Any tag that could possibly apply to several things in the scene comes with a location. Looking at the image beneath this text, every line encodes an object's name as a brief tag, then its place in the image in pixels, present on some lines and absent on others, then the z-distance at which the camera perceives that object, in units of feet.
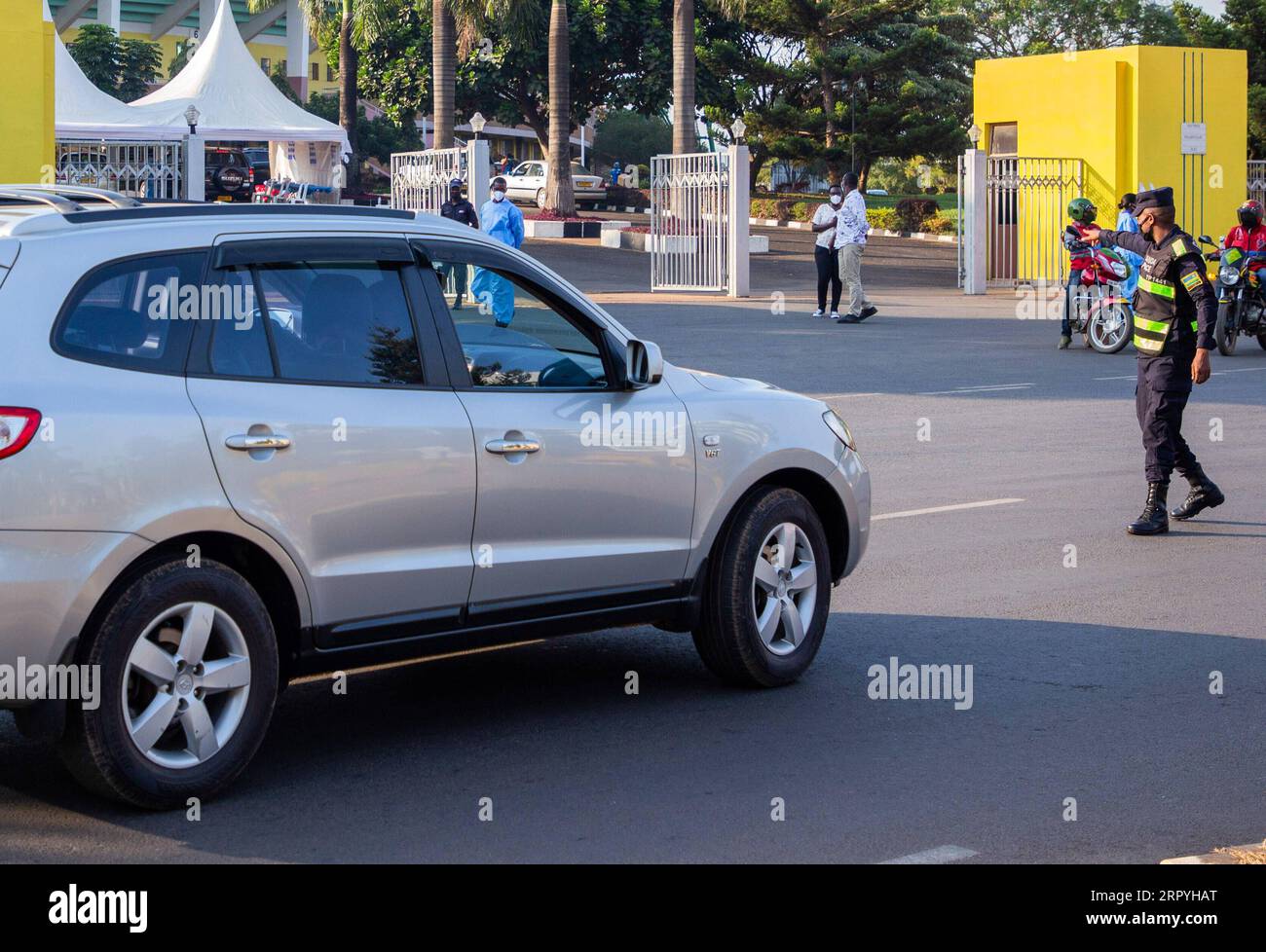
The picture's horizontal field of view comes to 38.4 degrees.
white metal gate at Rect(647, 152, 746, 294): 107.24
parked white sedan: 207.41
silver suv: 16.71
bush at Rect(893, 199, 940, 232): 174.60
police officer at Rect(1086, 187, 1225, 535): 34.40
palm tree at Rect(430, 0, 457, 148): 147.54
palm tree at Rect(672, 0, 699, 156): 131.44
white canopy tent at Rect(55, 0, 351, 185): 124.47
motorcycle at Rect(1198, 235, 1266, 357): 70.69
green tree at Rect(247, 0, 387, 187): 186.70
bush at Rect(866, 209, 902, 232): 176.24
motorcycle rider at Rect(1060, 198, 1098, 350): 70.33
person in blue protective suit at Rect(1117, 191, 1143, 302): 65.92
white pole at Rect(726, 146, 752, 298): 105.40
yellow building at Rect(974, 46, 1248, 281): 113.29
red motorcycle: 70.23
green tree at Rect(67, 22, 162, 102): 236.63
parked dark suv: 156.97
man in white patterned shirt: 83.05
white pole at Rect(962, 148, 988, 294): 109.19
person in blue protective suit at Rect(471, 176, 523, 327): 76.43
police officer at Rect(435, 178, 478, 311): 82.69
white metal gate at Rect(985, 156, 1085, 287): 114.11
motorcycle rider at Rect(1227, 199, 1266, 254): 70.38
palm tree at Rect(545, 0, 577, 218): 148.56
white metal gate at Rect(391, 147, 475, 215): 111.14
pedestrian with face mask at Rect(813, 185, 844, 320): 83.82
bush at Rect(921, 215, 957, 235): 169.37
